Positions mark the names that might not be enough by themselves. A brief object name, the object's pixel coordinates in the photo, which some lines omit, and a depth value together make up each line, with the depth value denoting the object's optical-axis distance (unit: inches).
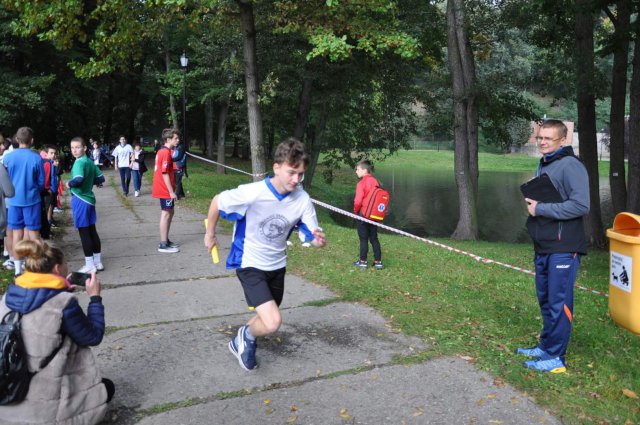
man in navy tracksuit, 168.4
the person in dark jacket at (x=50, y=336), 124.9
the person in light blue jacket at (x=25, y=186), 273.1
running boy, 167.8
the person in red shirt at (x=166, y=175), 341.1
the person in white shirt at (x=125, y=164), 639.1
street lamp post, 965.8
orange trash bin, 167.0
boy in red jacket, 317.7
